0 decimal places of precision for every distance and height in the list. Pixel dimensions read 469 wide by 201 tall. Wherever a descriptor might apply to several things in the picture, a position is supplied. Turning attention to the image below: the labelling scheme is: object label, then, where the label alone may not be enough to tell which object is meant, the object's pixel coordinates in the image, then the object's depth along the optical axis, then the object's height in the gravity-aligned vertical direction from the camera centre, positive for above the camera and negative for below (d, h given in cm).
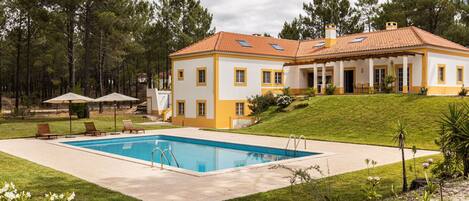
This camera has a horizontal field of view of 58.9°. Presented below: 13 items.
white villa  2894 +231
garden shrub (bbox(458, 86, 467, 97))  2465 +29
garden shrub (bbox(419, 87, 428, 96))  2544 +44
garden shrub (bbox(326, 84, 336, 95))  3112 +74
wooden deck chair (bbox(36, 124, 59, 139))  2227 -170
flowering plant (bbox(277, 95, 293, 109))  2967 -13
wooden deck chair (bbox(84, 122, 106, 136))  2391 -172
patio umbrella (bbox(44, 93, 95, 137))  2378 +10
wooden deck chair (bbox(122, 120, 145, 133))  2548 -165
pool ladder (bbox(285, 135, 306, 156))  1640 -206
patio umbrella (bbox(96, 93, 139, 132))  2562 +15
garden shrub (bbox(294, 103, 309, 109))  2836 -45
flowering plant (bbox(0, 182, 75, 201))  384 -93
